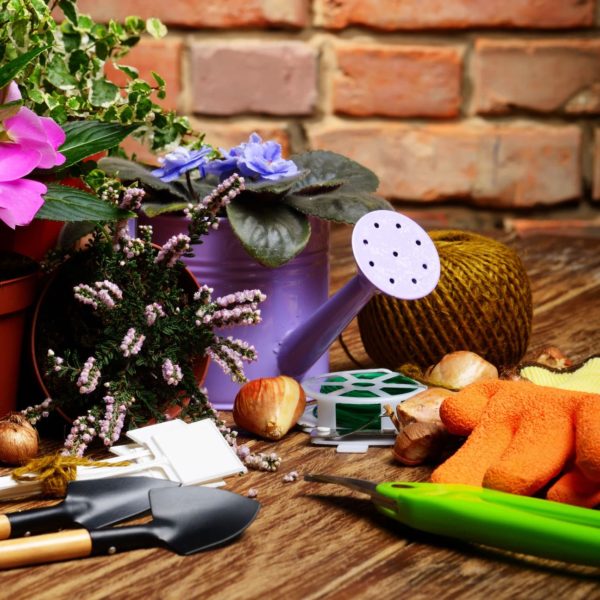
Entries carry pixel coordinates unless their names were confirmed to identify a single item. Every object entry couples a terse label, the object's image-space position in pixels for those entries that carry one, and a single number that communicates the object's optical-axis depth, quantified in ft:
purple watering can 5.88
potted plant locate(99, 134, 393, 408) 6.01
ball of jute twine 6.30
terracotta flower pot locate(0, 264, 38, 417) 5.70
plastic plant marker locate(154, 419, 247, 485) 5.53
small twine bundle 5.50
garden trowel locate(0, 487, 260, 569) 5.18
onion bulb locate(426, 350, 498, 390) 6.06
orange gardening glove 5.37
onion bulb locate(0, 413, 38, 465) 5.67
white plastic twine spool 5.86
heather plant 5.72
